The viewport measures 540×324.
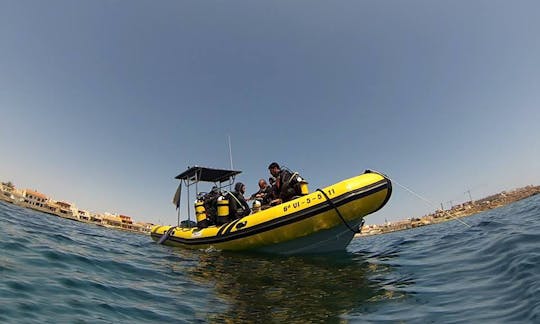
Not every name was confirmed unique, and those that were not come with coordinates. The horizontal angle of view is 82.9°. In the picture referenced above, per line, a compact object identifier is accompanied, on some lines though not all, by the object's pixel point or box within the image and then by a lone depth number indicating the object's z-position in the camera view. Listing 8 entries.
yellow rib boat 7.46
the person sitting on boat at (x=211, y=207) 11.08
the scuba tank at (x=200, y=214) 11.24
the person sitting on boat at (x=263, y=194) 9.69
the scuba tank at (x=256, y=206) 9.68
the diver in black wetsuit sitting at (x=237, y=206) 10.32
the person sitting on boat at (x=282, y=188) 8.91
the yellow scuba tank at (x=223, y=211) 10.19
